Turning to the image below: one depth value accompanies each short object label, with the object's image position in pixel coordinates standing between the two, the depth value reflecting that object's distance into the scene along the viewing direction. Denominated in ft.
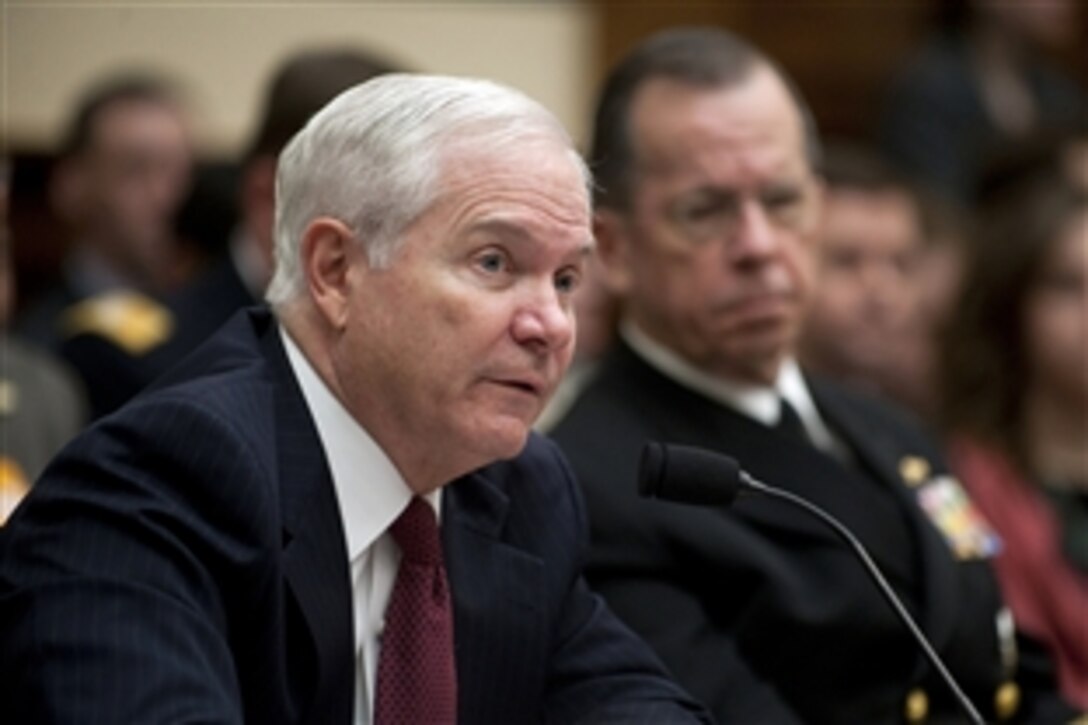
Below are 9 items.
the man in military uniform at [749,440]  14.93
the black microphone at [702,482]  12.12
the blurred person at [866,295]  26.50
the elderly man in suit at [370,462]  10.30
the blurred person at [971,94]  33.73
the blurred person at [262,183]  19.35
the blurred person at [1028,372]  21.03
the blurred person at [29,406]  18.97
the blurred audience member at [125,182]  31.65
